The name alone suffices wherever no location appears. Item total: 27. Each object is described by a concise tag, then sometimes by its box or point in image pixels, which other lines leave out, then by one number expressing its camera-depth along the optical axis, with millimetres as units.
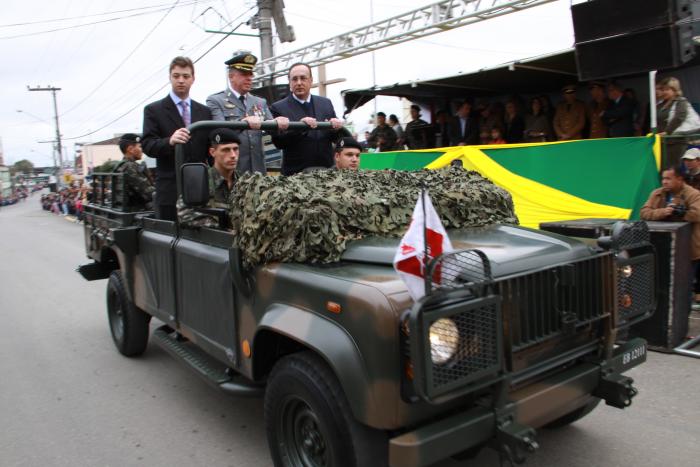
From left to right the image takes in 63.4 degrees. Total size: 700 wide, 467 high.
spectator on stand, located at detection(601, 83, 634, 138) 8398
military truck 2160
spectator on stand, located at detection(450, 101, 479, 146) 11008
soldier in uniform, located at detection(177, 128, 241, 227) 3857
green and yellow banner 6707
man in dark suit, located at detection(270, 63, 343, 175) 4559
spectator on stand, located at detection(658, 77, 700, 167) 6441
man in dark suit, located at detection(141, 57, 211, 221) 4602
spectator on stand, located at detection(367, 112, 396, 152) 12867
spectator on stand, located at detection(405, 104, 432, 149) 12027
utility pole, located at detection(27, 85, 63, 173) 58250
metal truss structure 10398
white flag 2086
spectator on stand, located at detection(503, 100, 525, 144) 10234
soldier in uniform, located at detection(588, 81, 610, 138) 8703
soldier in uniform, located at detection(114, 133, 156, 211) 5810
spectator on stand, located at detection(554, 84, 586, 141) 9000
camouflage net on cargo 2746
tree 159600
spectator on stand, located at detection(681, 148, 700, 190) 6004
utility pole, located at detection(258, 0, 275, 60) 15969
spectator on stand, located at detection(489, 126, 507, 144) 10086
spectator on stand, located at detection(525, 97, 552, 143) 9585
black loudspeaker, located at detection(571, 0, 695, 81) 5309
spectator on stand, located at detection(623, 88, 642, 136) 8312
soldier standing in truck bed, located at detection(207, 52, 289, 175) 4934
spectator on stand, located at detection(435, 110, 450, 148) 11719
